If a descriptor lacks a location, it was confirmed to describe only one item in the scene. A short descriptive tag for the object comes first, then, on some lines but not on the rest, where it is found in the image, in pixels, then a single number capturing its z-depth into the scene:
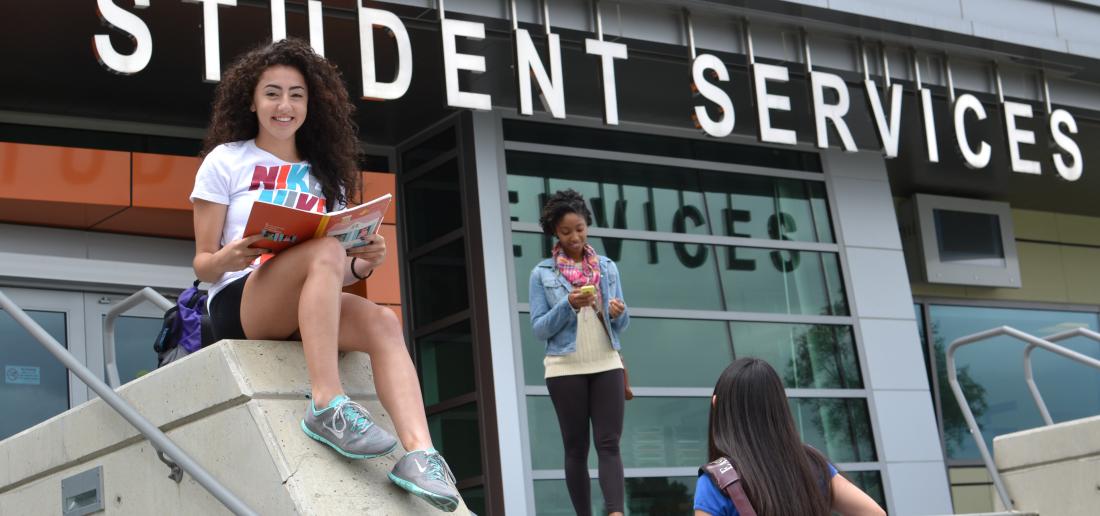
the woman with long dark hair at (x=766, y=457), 3.19
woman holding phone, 6.05
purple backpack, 4.18
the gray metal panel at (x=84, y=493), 4.04
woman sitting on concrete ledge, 3.52
